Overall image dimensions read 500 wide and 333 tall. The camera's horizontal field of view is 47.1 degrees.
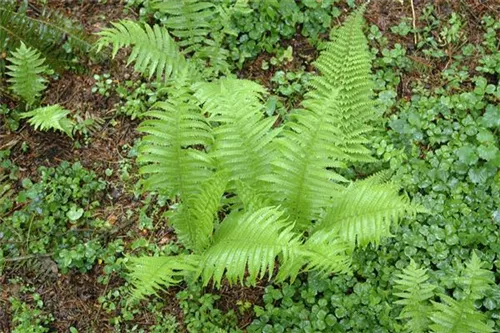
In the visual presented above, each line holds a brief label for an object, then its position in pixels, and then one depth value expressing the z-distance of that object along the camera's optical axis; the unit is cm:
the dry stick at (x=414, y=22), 464
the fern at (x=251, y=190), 319
